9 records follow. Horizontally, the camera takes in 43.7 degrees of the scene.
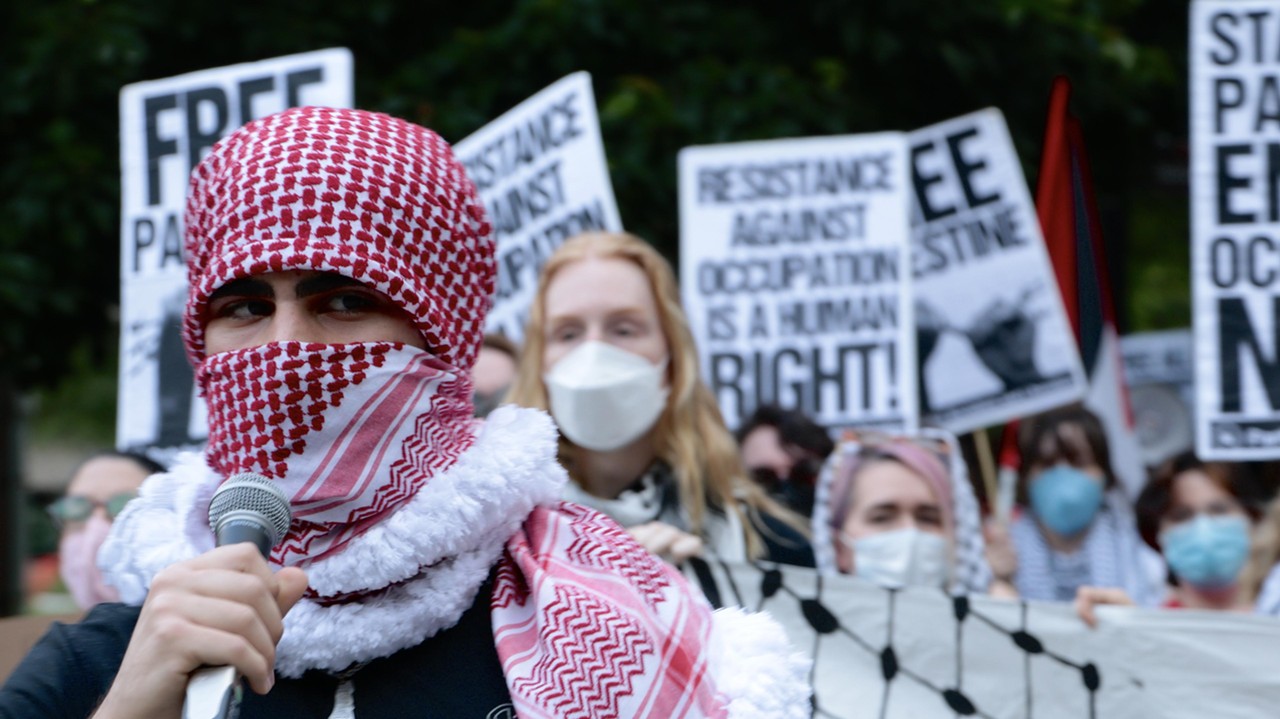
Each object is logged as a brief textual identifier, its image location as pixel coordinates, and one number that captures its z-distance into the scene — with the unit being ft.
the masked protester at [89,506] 13.01
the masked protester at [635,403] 11.56
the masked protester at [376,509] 5.59
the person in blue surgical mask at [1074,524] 18.40
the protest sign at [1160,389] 30.14
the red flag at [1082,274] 21.93
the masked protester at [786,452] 15.25
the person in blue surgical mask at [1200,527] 15.30
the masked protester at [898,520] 13.26
